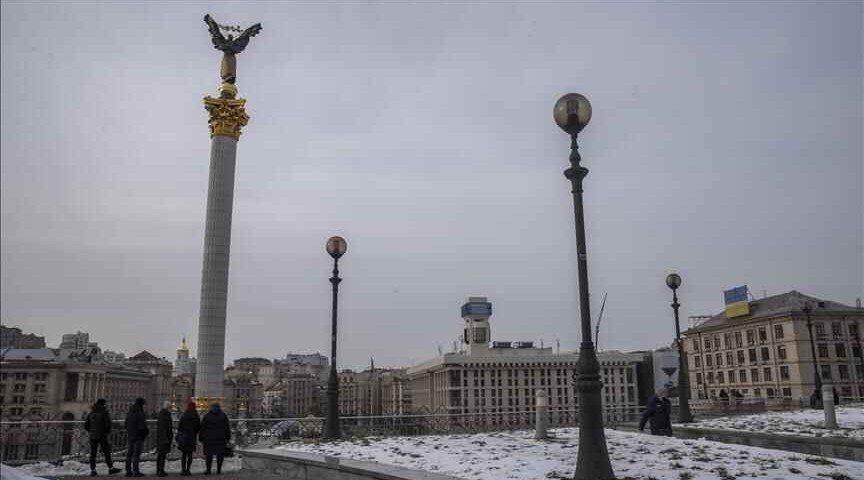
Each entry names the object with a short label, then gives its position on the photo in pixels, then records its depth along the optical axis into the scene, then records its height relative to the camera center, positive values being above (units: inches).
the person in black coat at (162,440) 572.7 -47.9
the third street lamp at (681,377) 902.4 +2.4
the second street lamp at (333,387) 716.7 -5.1
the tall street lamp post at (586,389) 339.6 -4.8
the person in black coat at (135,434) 564.4 -42.4
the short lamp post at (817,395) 1319.0 -36.3
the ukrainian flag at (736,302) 3303.9 +381.9
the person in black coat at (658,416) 681.0 -38.0
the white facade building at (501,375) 5152.6 +43.2
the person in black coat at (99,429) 589.0 -39.0
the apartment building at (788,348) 2942.9 +136.6
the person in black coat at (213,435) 571.2 -44.0
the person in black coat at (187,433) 576.7 -43.0
